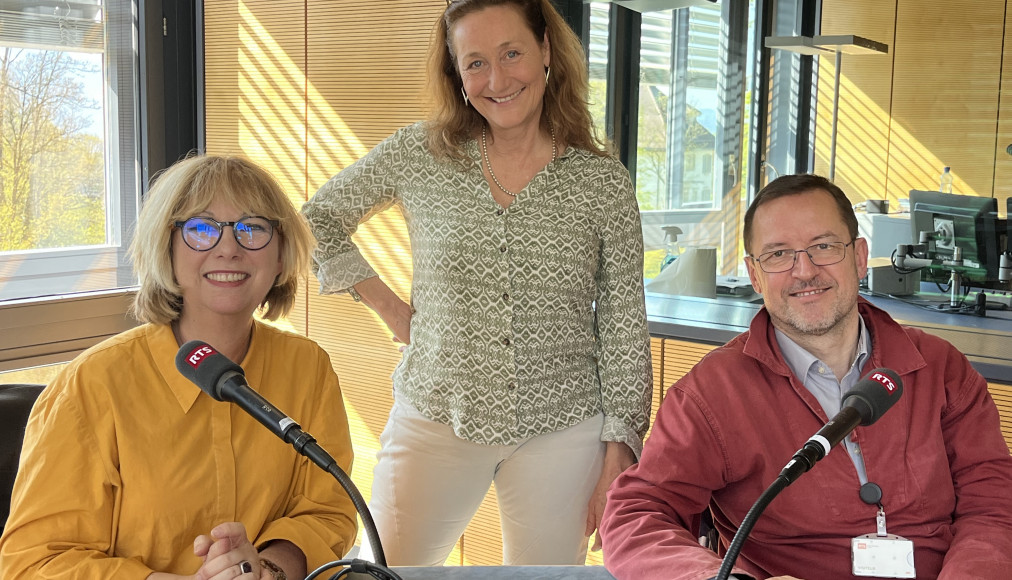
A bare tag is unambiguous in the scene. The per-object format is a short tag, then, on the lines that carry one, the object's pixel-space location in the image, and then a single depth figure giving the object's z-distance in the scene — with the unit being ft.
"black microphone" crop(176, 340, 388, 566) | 3.58
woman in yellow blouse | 4.52
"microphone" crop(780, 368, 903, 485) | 3.53
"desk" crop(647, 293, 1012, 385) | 8.89
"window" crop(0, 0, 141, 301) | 10.24
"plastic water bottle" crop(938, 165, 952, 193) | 10.47
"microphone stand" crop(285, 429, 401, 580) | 3.57
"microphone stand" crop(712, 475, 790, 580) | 3.49
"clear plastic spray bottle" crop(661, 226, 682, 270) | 11.46
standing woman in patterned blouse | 6.48
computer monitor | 10.28
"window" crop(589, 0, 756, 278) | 10.94
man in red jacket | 5.26
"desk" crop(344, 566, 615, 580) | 4.38
